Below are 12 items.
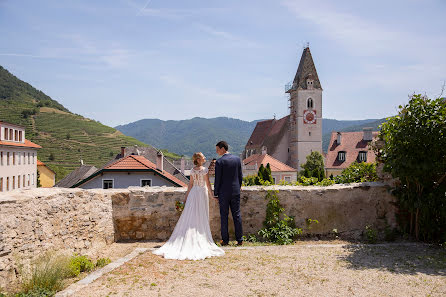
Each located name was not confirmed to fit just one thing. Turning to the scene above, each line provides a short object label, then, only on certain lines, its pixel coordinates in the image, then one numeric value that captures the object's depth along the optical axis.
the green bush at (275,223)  7.29
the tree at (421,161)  6.59
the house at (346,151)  58.06
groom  6.99
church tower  76.12
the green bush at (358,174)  8.41
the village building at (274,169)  54.66
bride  6.11
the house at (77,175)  45.91
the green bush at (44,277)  4.49
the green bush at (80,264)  5.31
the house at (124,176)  25.27
